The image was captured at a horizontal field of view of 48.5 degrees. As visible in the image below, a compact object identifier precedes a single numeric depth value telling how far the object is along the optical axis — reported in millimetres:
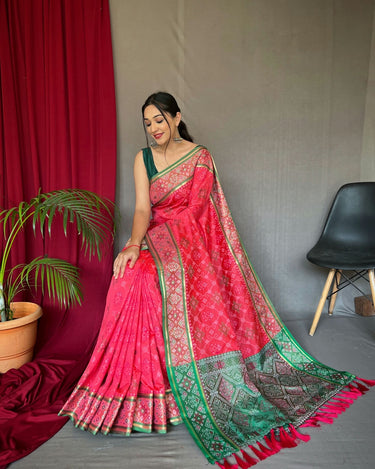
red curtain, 2318
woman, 1624
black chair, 2615
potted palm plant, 2059
